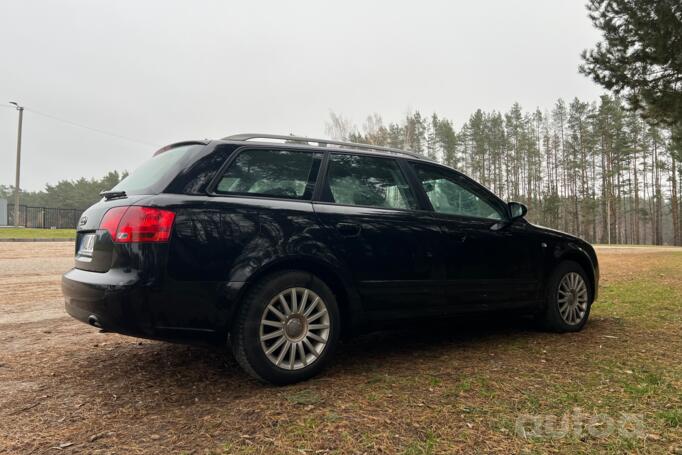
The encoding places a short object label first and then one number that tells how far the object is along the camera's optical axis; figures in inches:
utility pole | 1163.3
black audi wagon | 101.4
